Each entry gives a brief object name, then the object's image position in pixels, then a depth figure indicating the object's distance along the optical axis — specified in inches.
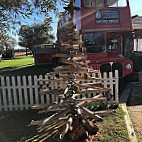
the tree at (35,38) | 1492.5
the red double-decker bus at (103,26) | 278.8
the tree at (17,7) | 202.4
